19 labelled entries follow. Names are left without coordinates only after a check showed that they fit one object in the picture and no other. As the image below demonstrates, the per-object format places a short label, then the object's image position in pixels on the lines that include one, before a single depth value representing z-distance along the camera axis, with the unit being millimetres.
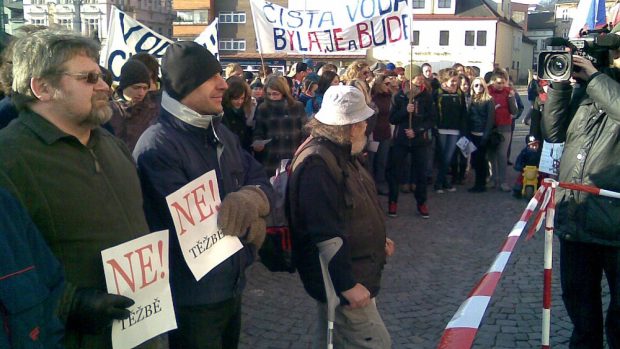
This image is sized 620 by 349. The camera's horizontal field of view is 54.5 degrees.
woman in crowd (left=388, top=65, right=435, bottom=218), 8414
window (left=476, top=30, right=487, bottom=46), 59406
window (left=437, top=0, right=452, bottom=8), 59281
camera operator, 3479
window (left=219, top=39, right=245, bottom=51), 63531
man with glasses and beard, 2076
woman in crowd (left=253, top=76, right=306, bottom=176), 7102
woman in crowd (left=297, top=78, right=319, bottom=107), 9469
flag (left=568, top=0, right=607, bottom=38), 6464
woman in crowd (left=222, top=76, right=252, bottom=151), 7046
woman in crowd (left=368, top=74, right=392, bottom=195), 9211
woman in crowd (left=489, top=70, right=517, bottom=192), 10266
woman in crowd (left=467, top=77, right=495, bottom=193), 10133
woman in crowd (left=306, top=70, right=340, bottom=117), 8930
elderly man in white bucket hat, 3025
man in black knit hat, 2715
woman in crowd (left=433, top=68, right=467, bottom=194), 10125
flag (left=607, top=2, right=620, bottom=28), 4026
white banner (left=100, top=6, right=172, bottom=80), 8266
